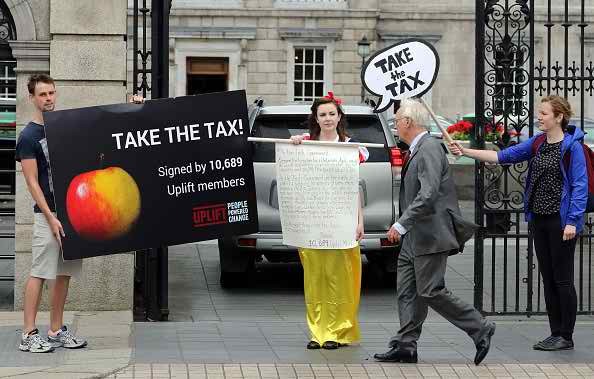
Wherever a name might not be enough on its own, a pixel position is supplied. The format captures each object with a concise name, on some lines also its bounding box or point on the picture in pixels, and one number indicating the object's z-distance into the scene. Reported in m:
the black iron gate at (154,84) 10.62
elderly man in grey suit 8.80
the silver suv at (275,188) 12.47
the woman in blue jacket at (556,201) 9.46
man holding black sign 9.11
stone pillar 10.84
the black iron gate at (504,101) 10.74
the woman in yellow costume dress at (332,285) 9.59
